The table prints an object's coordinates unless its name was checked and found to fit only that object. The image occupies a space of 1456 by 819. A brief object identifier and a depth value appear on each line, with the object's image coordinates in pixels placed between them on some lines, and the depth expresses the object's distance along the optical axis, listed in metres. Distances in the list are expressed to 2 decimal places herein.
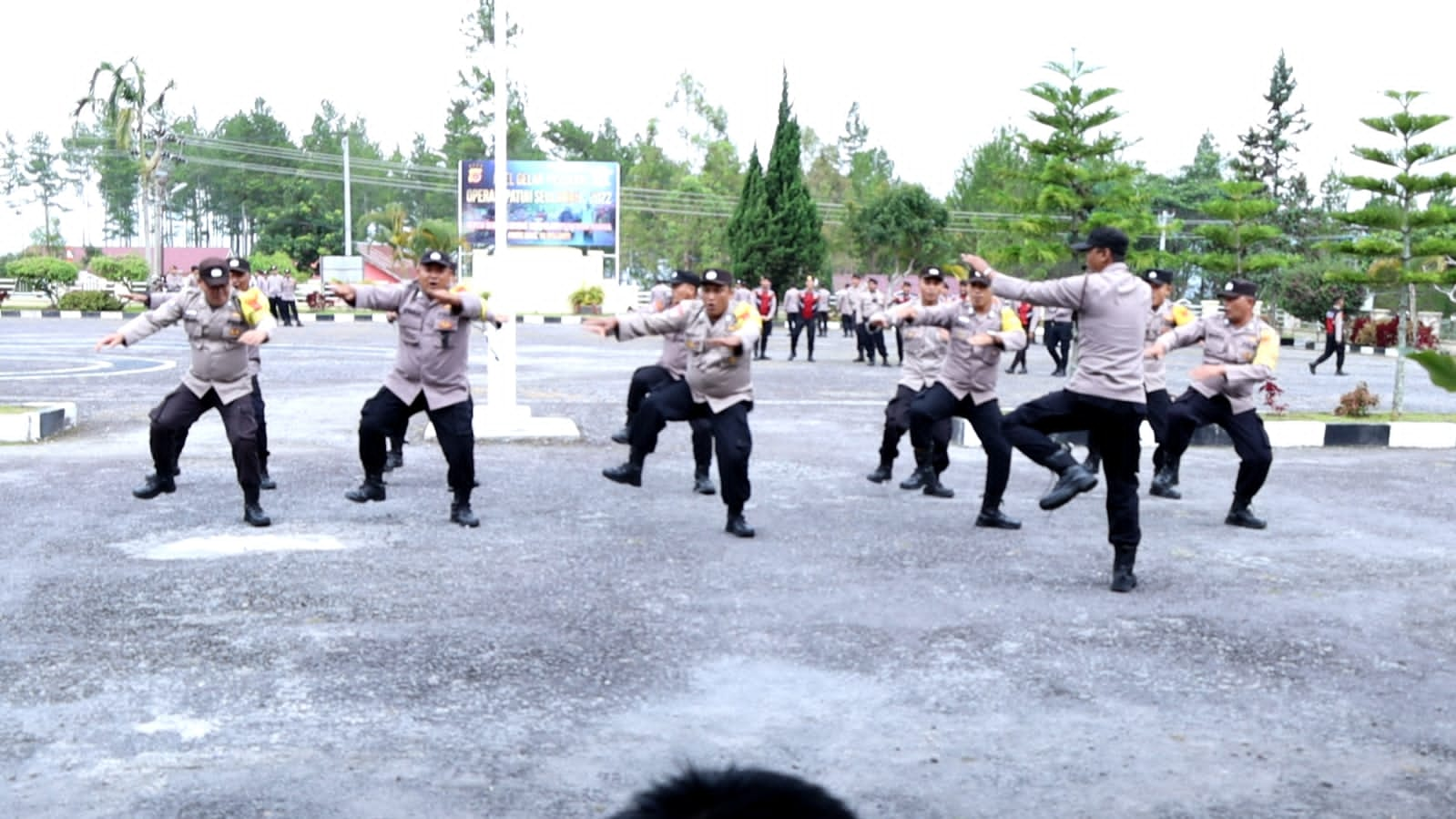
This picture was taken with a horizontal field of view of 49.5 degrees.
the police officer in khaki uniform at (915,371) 11.09
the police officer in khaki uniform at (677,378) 10.66
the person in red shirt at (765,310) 28.84
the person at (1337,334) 26.61
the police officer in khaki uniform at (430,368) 9.30
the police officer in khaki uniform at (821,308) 28.85
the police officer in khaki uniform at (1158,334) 11.48
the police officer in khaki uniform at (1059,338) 26.05
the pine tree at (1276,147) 76.19
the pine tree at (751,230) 53.84
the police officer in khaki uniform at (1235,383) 9.69
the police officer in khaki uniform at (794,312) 27.98
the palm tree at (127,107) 50.69
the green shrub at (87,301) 44.81
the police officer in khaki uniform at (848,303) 33.36
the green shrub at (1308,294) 47.16
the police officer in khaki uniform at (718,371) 8.96
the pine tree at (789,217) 53.53
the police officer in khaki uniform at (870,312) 26.53
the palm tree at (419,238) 51.88
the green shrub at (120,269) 51.12
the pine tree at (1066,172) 26.81
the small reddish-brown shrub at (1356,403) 16.03
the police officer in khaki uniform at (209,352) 9.26
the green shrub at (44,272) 49.31
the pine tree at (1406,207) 17.56
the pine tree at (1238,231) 33.25
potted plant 53.38
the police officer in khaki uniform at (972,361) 9.89
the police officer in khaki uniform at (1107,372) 7.71
